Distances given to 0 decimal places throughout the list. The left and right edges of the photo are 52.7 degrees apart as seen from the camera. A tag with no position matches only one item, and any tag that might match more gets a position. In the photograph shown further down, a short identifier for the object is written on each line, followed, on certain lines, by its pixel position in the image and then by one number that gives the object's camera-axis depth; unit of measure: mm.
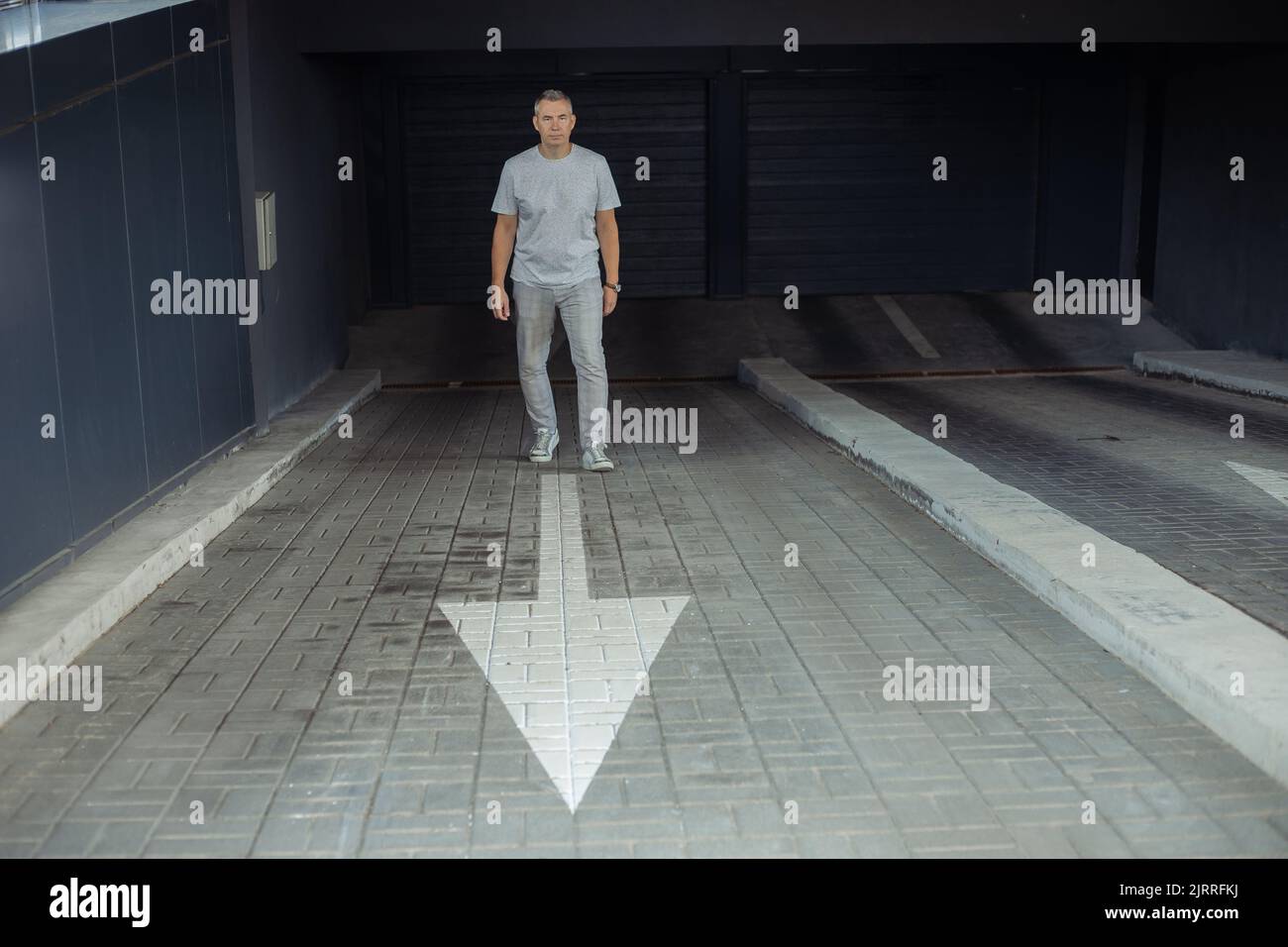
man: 8336
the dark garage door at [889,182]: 19516
